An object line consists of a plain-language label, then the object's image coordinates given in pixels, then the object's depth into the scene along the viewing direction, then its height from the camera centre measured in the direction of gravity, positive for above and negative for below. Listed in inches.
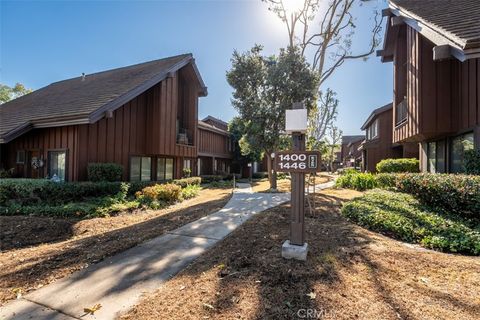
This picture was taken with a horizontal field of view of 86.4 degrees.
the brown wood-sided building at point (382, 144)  768.3 +66.4
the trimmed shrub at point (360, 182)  542.6 -36.8
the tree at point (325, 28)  753.0 +414.2
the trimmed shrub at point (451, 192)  221.1 -25.7
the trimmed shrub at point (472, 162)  269.4 +4.0
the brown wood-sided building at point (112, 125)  433.7 +73.4
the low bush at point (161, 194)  418.6 -51.1
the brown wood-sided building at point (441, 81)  265.7 +106.7
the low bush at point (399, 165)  515.5 -0.5
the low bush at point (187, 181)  588.1 -42.9
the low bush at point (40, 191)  374.0 -42.5
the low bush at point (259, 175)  1142.3 -48.1
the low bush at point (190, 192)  506.6 -58.7
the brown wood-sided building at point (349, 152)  1860.2 +105.5
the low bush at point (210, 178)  863.4 -48.5
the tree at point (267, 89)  548.7 +165.6
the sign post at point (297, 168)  155.1 -2.1
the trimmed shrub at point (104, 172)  426.6 -14.5
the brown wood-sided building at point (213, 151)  919.0 +51.7
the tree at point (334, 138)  1647.4 +175.2
